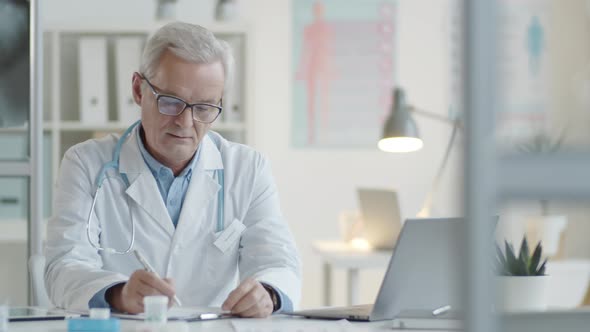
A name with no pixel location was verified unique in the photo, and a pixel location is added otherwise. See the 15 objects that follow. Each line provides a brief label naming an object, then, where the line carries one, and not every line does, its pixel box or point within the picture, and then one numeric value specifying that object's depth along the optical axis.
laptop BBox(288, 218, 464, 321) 2.65
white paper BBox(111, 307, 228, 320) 2.87
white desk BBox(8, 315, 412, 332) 2.64
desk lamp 4.63
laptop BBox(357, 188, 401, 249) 4.84
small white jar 2.52
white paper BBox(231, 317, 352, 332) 2.65
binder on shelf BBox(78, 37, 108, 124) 5.03
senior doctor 3.50
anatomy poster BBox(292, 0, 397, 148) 5.50
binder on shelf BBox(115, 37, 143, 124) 5.00
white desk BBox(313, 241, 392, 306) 4.70
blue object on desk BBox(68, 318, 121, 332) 2.40
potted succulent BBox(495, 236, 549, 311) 2.65
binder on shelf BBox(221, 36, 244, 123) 5.08
